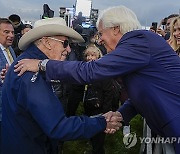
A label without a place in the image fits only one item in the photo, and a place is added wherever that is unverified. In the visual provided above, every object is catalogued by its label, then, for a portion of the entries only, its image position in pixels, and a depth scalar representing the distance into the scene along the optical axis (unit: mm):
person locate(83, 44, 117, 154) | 2529
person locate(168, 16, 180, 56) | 2213
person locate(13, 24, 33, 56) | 3612
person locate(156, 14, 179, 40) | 3161
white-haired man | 1134
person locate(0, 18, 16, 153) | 2417
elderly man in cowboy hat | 1139
